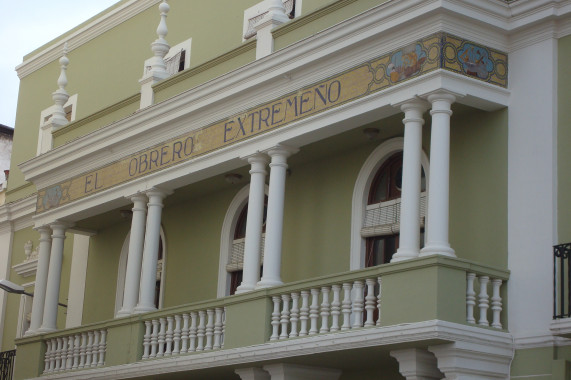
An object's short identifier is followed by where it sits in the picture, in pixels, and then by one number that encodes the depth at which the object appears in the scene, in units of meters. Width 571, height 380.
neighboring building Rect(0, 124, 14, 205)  32.56
